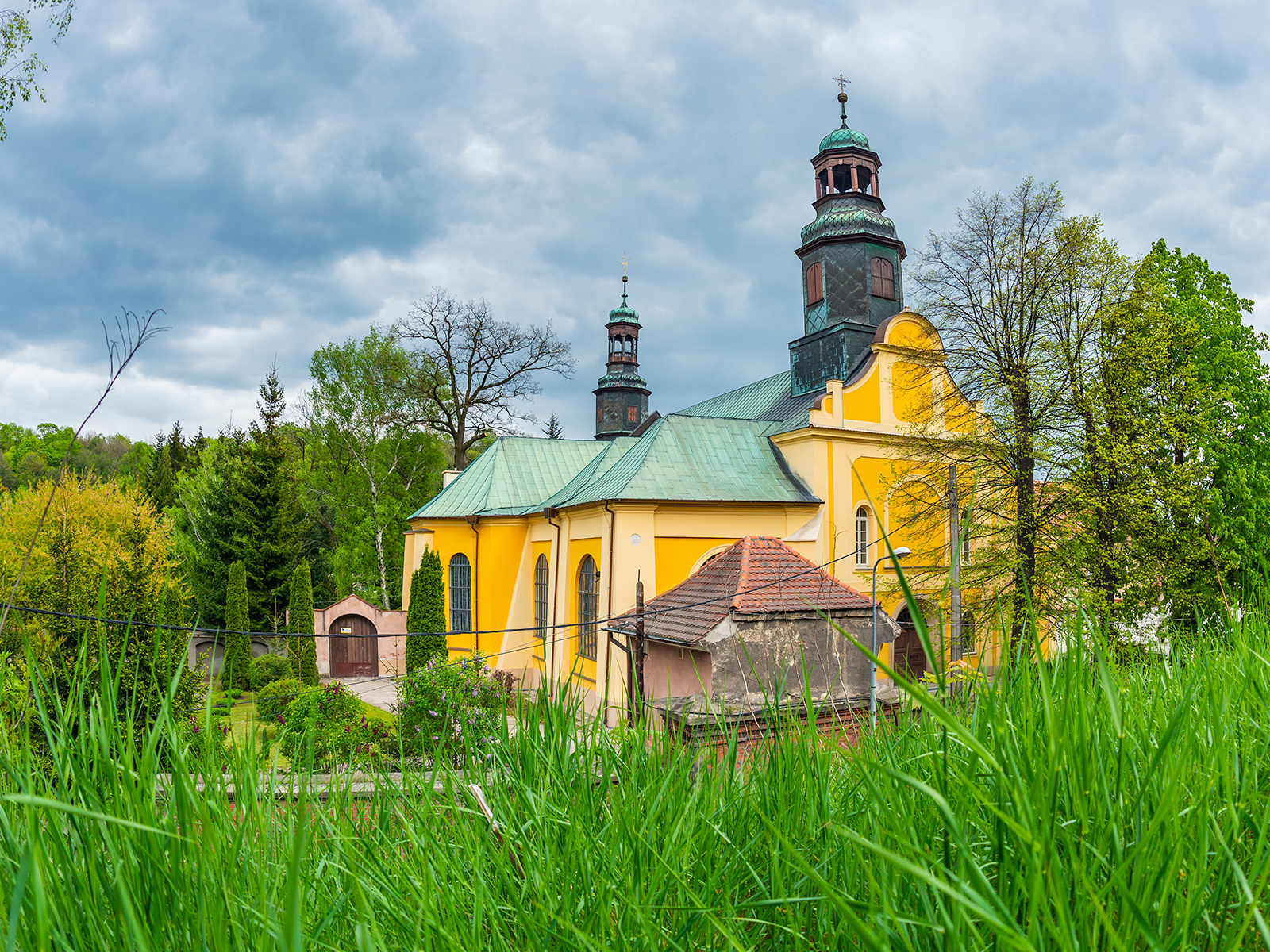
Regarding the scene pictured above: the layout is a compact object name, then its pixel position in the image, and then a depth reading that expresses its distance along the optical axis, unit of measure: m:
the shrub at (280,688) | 18.87
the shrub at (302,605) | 26.19
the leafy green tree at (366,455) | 32.19
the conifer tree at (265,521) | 30.05
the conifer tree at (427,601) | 22.88
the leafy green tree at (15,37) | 9.27
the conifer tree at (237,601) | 26.88
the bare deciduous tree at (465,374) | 31.00
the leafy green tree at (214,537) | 30.58
